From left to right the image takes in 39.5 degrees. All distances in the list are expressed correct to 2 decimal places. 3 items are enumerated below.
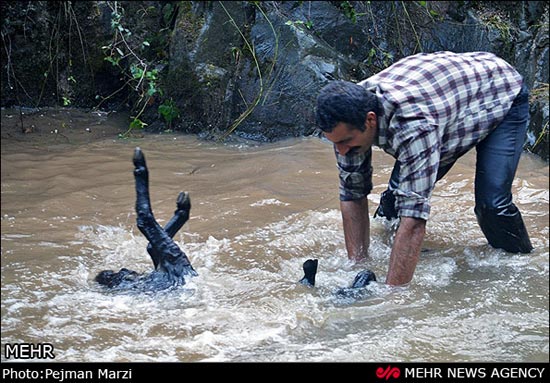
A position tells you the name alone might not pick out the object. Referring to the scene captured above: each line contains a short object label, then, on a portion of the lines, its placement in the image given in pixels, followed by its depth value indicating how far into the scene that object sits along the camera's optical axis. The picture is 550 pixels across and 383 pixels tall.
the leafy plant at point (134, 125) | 6.75
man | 3.66
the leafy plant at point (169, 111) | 7.04
